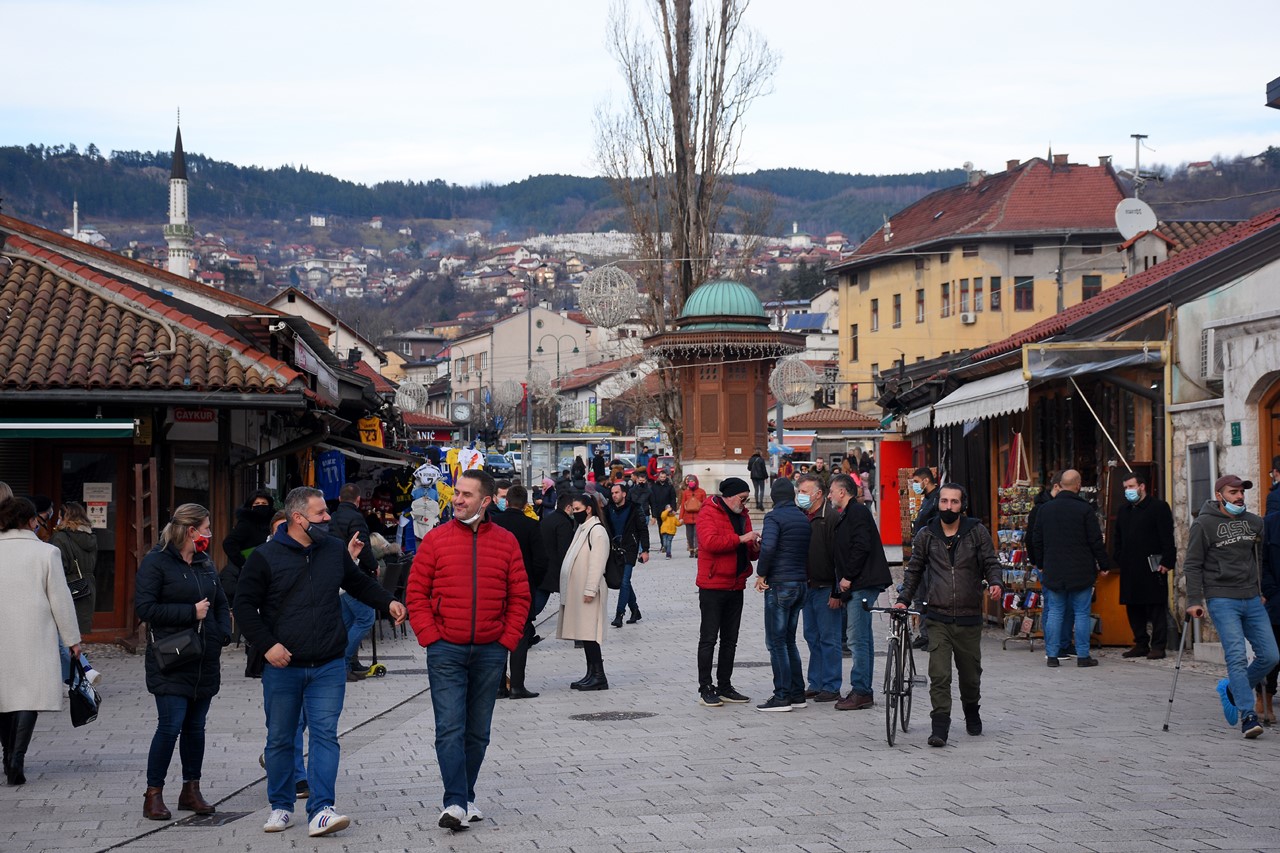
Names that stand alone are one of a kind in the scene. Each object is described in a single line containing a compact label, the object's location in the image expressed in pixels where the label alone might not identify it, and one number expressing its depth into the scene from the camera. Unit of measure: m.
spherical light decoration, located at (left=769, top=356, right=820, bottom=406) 43.84
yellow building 66.56
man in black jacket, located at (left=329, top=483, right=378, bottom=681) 14.05
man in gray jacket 11.02
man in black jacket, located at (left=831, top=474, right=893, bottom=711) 12.85
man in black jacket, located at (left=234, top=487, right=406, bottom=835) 8.22
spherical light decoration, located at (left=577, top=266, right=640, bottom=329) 39.84
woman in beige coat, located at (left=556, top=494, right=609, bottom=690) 14.27
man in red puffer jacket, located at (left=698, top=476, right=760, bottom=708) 13.03
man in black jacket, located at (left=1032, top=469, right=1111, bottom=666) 15.19
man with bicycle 11.09
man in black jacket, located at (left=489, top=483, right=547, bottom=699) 13.99
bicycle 10.92
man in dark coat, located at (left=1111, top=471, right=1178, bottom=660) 15.38
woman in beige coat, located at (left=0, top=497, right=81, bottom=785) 9.58
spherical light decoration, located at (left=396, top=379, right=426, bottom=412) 55.03
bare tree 46.66
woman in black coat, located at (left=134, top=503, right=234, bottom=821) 8.73
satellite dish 24.75
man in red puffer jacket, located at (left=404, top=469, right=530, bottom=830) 8.36
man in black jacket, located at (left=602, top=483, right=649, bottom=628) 19.98
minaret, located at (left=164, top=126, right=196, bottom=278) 46.09
